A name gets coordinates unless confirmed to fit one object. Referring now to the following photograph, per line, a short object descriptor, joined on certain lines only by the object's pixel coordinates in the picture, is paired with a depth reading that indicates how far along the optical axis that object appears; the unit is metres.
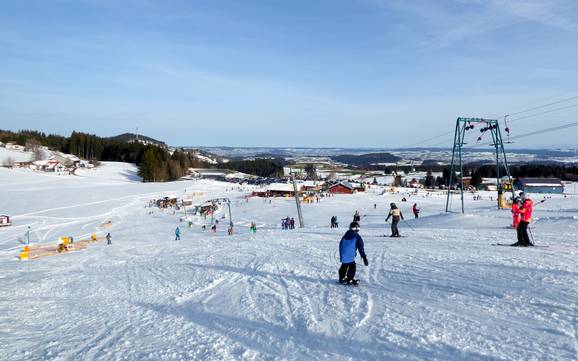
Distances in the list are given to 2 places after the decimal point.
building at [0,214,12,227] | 40.35
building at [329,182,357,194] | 73.39
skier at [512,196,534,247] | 11.40
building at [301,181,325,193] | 79.68
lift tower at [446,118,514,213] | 28.22
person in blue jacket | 8.01
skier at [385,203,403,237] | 14.96
